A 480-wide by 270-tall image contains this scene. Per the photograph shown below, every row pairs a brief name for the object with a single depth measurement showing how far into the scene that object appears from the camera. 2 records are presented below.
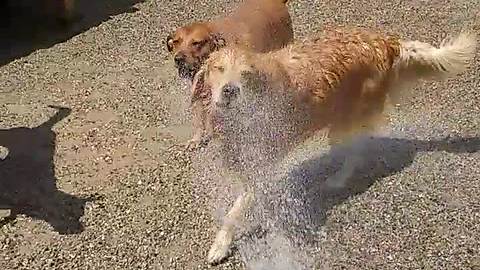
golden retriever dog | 3.69
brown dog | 4.56
